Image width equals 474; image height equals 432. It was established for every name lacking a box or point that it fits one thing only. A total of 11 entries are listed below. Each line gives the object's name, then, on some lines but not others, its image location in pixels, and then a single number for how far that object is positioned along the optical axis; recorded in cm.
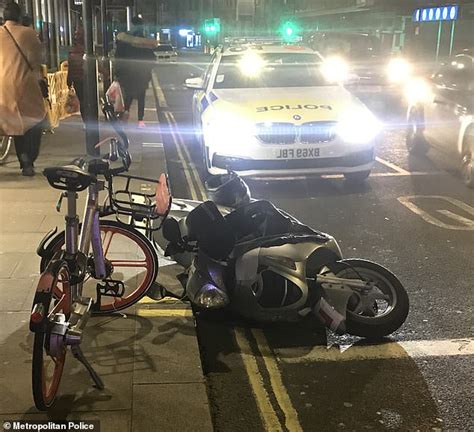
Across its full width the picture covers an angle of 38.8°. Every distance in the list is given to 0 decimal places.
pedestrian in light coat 811
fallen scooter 441
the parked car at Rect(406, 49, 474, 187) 904
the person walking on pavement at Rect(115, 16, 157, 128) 1271
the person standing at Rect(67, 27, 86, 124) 1190
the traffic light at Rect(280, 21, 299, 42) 2834
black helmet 496
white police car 818
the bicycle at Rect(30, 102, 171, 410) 333
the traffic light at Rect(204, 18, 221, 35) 4632
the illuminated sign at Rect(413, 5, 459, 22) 3440
